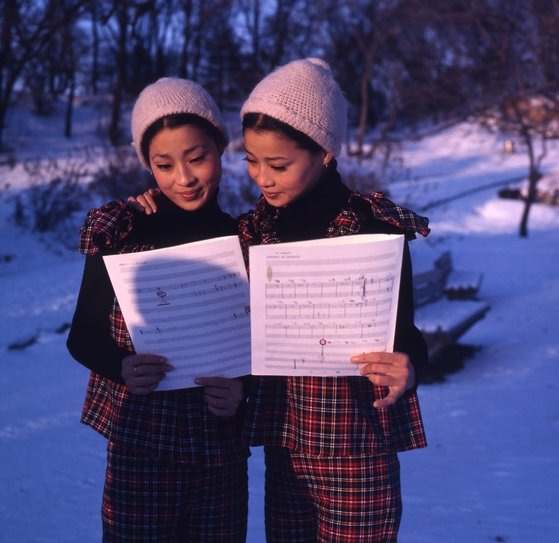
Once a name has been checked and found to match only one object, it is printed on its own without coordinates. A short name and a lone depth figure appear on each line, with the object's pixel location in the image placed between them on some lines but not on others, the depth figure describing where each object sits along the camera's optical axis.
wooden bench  5.63
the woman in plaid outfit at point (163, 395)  1.67
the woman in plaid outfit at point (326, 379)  1.60
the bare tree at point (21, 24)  7.23
